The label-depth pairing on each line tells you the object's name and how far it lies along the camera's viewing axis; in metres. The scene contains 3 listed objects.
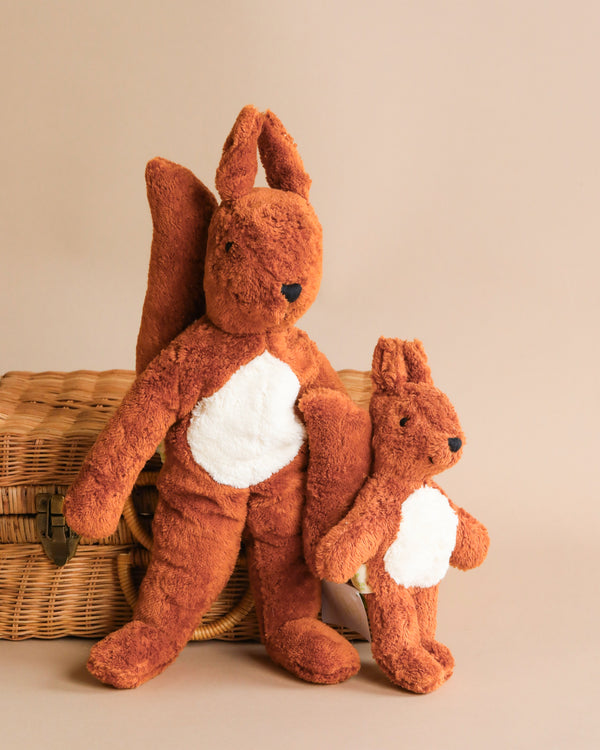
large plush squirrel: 1.92
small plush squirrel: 1.92
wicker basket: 2.15
